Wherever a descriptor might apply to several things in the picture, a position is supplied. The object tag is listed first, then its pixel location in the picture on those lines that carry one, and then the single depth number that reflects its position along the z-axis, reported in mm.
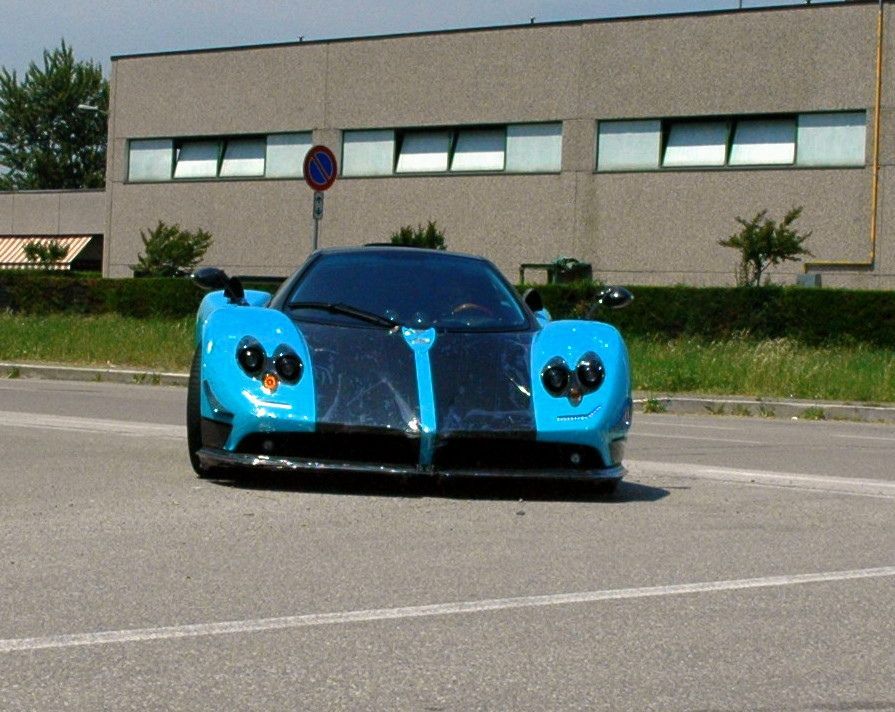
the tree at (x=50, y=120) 99250
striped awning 56381
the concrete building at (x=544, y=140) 35406
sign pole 20609
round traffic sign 21203
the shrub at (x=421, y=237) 35125
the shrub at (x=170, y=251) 41656
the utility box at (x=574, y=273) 36969
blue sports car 8172
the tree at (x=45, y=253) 52094
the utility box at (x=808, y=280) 34344
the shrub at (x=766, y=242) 33688
